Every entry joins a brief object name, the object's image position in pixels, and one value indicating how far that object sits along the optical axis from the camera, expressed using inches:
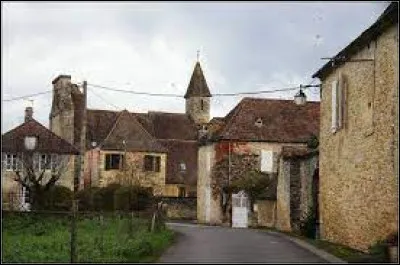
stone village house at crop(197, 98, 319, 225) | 1993.1
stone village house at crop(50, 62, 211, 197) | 2519.7
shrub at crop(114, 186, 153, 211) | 1891.0
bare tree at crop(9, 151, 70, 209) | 1925.4
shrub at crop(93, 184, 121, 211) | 1909.4
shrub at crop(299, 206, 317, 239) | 1237.7
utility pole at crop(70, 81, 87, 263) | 666.2
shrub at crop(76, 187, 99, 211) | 1847.4
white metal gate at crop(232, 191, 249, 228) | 1859.0
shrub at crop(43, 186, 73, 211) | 1664.6
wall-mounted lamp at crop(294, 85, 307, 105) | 1080.2
